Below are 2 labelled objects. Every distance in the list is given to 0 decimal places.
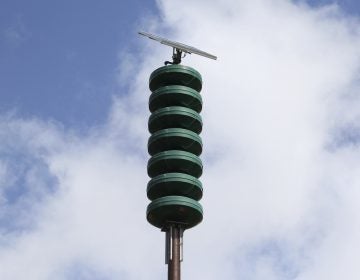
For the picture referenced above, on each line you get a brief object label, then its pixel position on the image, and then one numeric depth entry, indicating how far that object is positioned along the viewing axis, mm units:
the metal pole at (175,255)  80562
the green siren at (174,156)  83562
